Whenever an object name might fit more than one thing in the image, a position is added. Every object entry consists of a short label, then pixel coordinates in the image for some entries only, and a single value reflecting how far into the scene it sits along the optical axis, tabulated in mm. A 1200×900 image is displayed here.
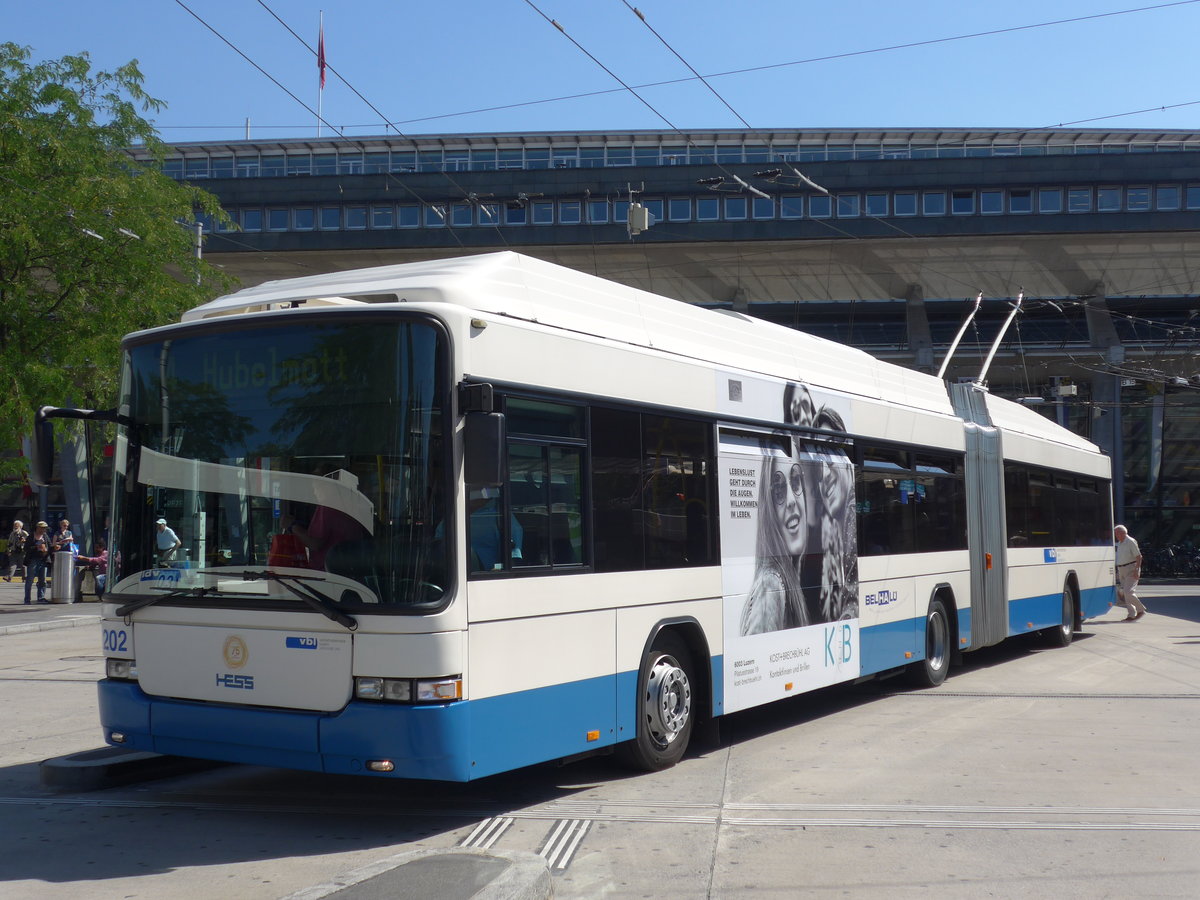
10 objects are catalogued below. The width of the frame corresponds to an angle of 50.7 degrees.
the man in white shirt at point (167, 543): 7137
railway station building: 40438
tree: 22750
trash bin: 26328
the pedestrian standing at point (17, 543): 31922
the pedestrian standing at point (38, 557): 26469
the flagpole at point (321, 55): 32438
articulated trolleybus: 6473
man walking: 23031
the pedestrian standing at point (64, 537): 27739
